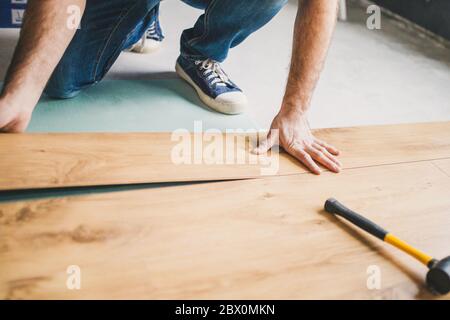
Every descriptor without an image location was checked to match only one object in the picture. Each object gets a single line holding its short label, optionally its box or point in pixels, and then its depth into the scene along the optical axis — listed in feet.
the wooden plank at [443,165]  4.37
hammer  2.85
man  3.59
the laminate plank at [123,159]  3.43
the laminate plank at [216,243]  2.69
